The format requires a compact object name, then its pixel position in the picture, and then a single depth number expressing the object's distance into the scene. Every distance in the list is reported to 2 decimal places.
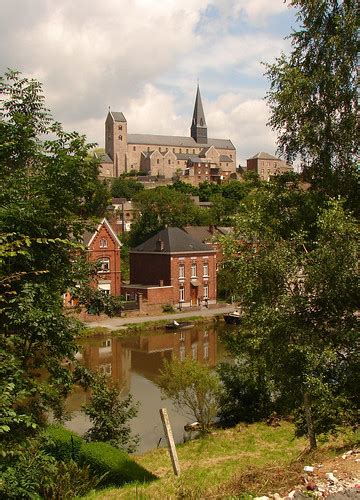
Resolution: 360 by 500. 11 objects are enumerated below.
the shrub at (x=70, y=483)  8.52
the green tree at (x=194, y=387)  17.09
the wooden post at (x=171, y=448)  10.02
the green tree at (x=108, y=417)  14.19
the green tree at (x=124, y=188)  101.46
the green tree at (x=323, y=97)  12.84
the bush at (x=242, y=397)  17.78
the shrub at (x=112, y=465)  11.28
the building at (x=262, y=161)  136.50
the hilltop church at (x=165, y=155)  131.88
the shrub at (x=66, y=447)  12.00
